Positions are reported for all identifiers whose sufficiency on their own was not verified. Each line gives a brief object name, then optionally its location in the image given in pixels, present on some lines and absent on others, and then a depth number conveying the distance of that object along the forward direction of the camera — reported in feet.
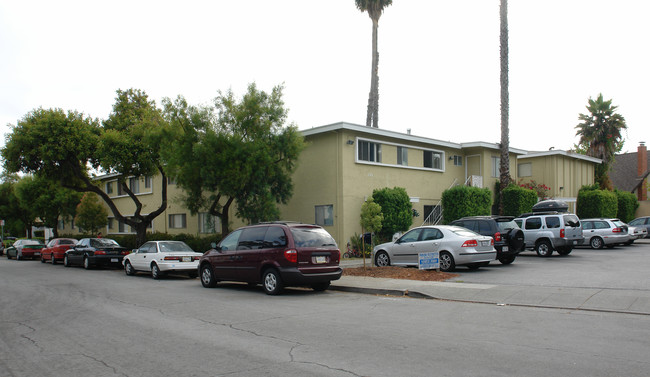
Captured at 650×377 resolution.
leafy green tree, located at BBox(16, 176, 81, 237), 130.82
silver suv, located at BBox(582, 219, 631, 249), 80.23
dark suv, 56.39
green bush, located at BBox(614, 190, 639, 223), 133.49
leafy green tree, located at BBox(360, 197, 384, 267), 62.92
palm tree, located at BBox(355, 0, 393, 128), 106.73
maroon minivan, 39.45
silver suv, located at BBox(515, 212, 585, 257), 66.59
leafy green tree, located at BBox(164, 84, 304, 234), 68.23
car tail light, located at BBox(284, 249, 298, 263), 39.24
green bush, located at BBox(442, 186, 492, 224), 85.10
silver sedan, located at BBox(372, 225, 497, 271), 50.11
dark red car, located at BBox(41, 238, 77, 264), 89.81
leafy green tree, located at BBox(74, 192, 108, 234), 127.75
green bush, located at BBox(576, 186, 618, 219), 116.98
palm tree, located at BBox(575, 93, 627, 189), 136.67
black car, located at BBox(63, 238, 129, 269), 74.25
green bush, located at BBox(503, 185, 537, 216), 93.37
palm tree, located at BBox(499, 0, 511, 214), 88.79
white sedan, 56.90
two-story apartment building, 77.30
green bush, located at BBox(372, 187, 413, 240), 77.41
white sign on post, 48.85
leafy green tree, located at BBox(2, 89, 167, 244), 80.74
